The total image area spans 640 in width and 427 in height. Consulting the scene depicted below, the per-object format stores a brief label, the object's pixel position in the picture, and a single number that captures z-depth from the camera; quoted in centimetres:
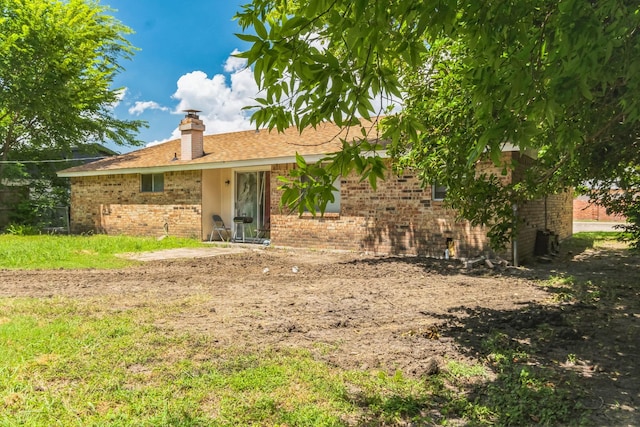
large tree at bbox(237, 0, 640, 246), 198
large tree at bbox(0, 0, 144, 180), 2159
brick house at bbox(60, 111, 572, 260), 1226
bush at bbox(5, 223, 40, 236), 1941
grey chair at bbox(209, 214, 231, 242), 1695
